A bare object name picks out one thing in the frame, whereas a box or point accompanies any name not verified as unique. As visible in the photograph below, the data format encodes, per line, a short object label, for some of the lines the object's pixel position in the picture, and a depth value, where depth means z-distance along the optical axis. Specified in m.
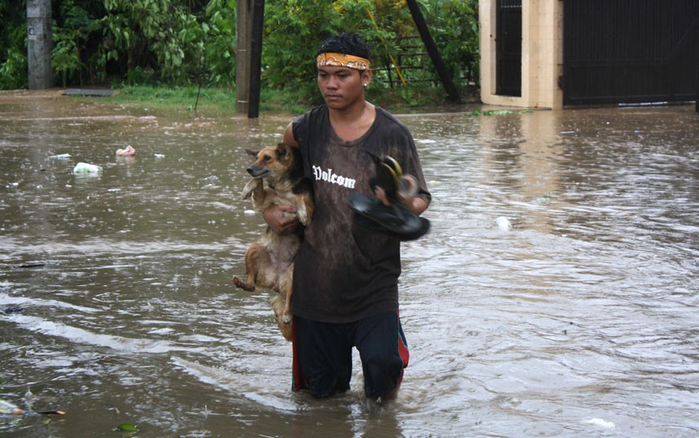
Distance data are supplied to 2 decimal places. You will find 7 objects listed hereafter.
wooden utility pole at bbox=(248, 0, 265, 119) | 16.56
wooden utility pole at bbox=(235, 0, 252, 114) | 17.41
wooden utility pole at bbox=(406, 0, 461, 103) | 18.20
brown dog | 3.77
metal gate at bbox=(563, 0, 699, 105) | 18.47
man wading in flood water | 3.63
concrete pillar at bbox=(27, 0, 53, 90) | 25.12
